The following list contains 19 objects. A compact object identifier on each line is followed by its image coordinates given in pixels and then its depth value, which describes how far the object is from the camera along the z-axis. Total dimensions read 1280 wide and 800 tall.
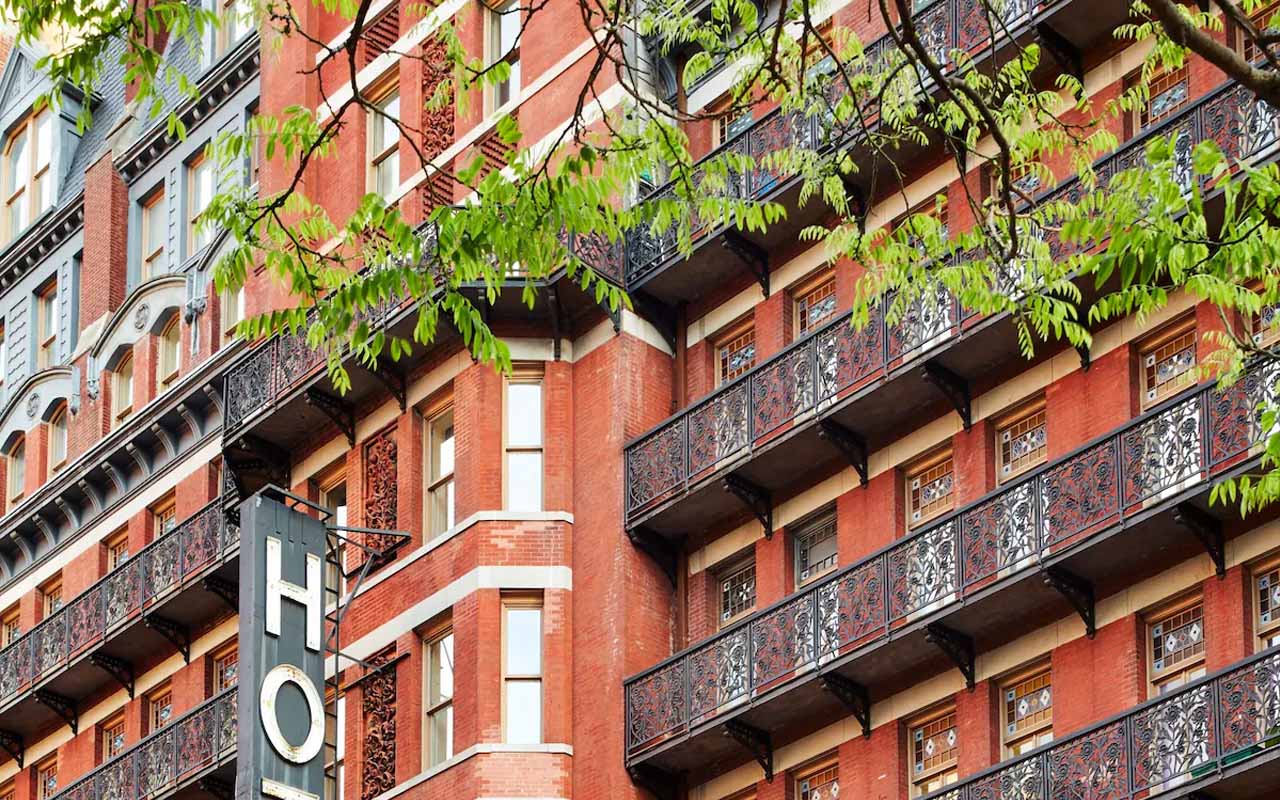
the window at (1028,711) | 33.03
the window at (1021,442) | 34.25
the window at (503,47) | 43.06
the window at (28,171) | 57.38
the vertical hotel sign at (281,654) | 38.41
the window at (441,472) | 40.84
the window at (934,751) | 34.09
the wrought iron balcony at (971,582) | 30.61
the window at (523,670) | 38.22
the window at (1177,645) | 31.30
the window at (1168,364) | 32.50
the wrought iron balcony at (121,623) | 45.12
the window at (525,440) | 39.66
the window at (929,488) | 35.47
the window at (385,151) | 44.75
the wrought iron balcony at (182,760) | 43.06
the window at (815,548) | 37.06
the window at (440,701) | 39.16
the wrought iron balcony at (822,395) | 32.69
